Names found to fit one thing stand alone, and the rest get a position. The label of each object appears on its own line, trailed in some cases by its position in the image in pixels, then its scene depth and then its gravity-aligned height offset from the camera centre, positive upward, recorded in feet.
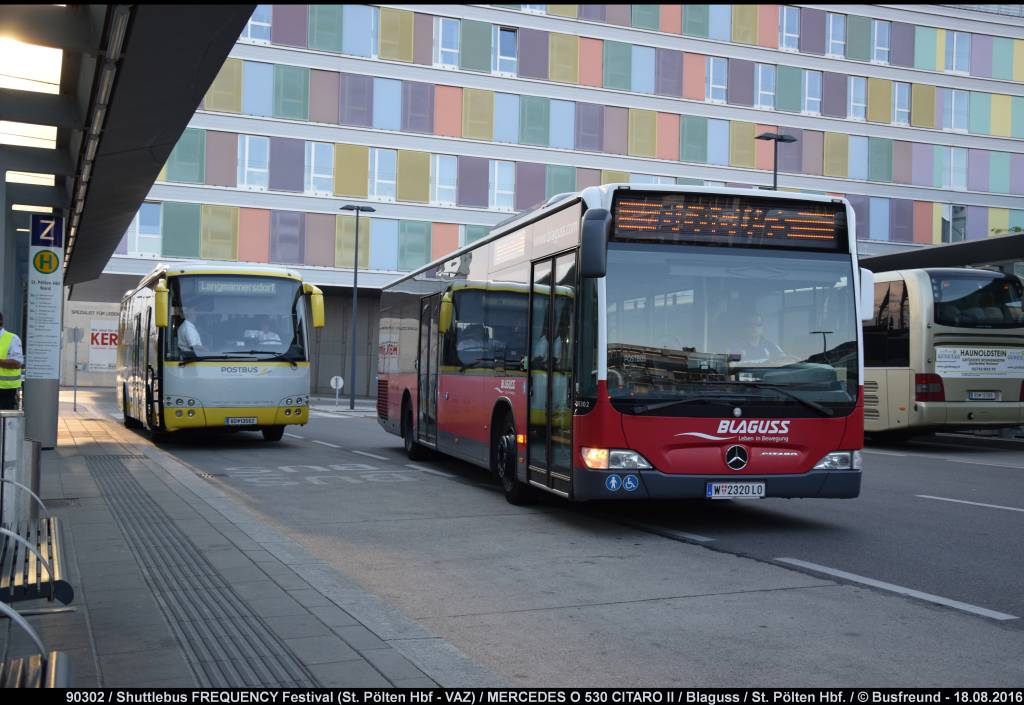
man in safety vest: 46.14 -0.72
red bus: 30.60 +0.45
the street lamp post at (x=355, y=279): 141.49 +9.92
